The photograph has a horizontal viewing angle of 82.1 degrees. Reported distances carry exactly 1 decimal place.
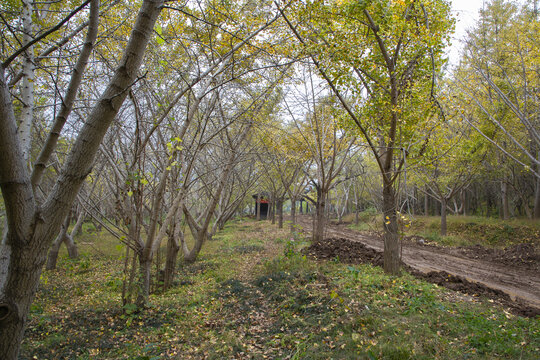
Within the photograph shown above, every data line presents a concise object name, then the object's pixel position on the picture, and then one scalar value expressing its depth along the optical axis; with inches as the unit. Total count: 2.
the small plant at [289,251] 338.8
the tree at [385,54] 206.8
